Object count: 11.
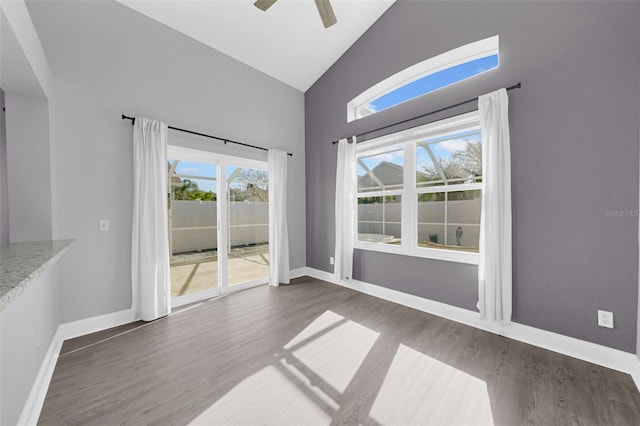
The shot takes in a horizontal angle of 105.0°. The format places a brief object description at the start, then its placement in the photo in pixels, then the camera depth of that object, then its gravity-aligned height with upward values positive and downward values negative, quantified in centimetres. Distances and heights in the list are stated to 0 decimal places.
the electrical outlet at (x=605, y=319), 194 -89
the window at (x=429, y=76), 273 +172
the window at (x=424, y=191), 276 +24
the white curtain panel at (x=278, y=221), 399 -16
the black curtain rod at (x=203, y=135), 272 +103
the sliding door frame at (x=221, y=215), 336 -5
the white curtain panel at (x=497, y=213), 233 -5
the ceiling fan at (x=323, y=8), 206 +176
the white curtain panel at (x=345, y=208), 374 +3
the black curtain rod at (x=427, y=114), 233 +114
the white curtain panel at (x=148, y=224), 272 -12
